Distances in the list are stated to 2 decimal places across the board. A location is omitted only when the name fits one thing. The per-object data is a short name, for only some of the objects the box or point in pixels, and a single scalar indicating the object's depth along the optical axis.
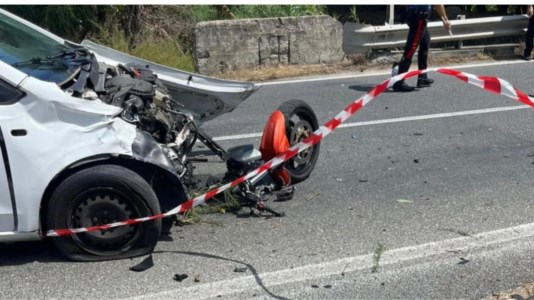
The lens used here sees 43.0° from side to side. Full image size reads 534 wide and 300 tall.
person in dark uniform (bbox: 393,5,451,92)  9.77
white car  4.20
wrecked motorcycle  4.69
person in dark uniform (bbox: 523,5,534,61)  12.01
